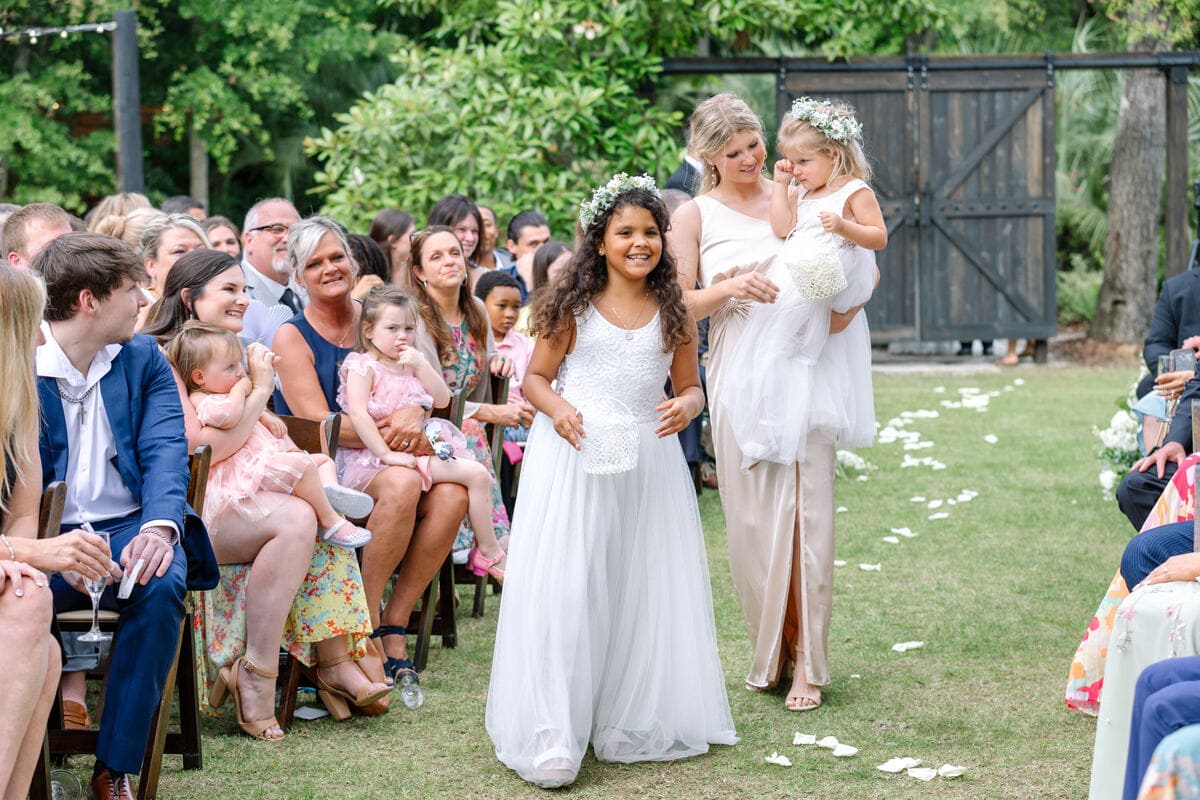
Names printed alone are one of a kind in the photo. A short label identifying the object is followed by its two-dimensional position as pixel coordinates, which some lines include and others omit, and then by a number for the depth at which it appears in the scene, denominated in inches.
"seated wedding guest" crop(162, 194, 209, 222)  325.4
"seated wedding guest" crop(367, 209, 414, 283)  315.3
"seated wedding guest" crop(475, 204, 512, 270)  338.6
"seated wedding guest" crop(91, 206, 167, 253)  266.8
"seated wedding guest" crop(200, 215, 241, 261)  284.2
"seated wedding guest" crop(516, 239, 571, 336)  309.7
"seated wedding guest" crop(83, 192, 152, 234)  287.1
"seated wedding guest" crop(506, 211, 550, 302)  358.6
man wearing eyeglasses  273.3
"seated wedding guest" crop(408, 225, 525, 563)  246.2
